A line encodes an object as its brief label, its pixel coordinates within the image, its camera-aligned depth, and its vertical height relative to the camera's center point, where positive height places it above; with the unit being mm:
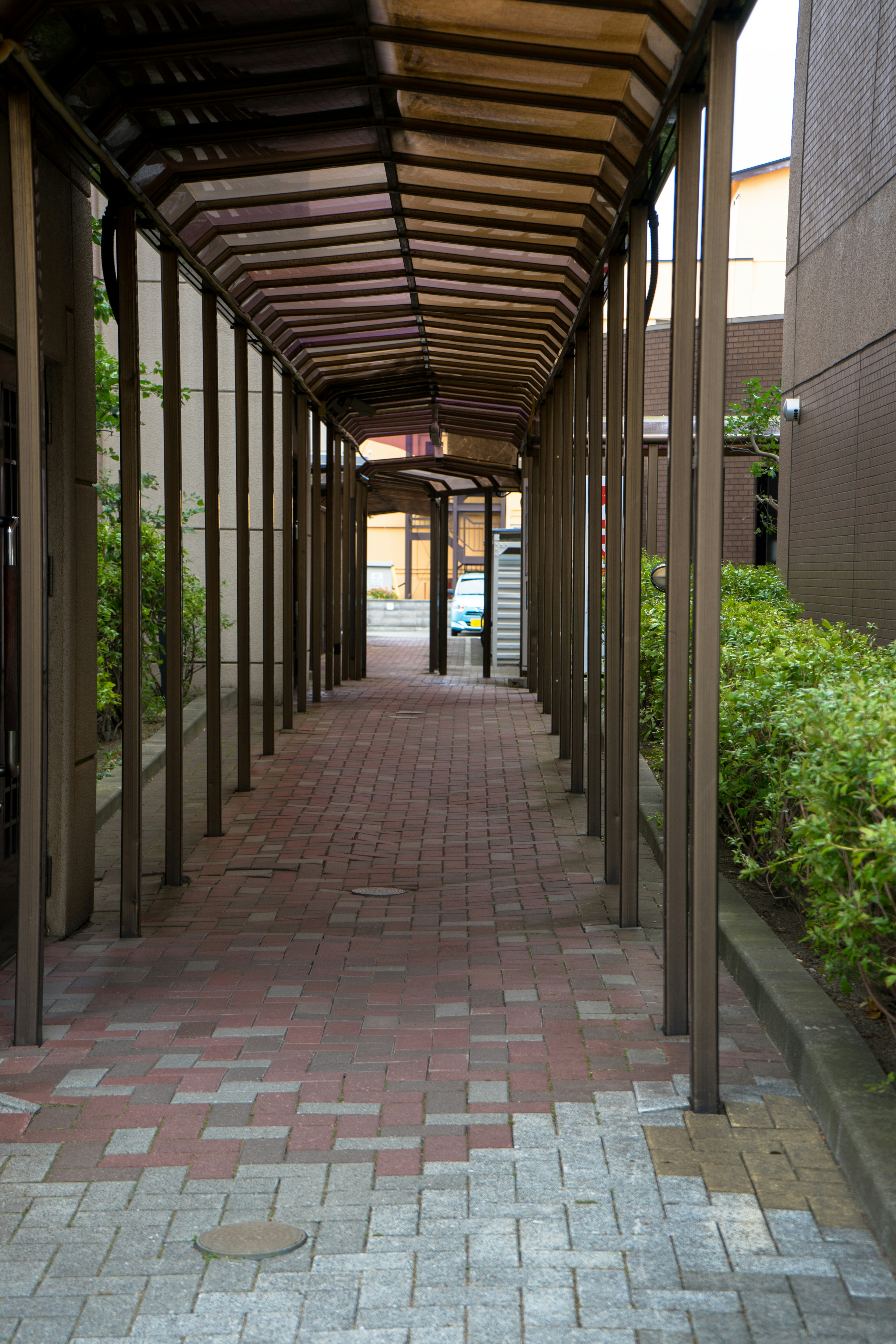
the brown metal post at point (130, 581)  5293 +17
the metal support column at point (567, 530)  9250 +404
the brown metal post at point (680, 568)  3957 +55
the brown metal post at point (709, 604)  3482 -54
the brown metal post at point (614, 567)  5801 +81
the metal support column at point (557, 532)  9805 +420
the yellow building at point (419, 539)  53906 +2010
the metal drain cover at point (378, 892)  6227 -1505
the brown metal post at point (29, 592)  4039 -23
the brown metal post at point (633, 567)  5152 +73
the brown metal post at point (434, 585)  17812 -7
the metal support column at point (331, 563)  14359 +261
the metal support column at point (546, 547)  11250 +351
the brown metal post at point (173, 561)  5996 +118
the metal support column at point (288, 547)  11164 +343
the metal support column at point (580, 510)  7840 +474
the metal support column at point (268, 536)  9508 +364
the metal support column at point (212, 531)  7055 +305
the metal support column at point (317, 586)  12727 -12
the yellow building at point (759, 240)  32531 +9483
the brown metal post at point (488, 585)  17188 -8
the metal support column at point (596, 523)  6859 +339
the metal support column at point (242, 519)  8250 +430
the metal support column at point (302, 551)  12039 +344
